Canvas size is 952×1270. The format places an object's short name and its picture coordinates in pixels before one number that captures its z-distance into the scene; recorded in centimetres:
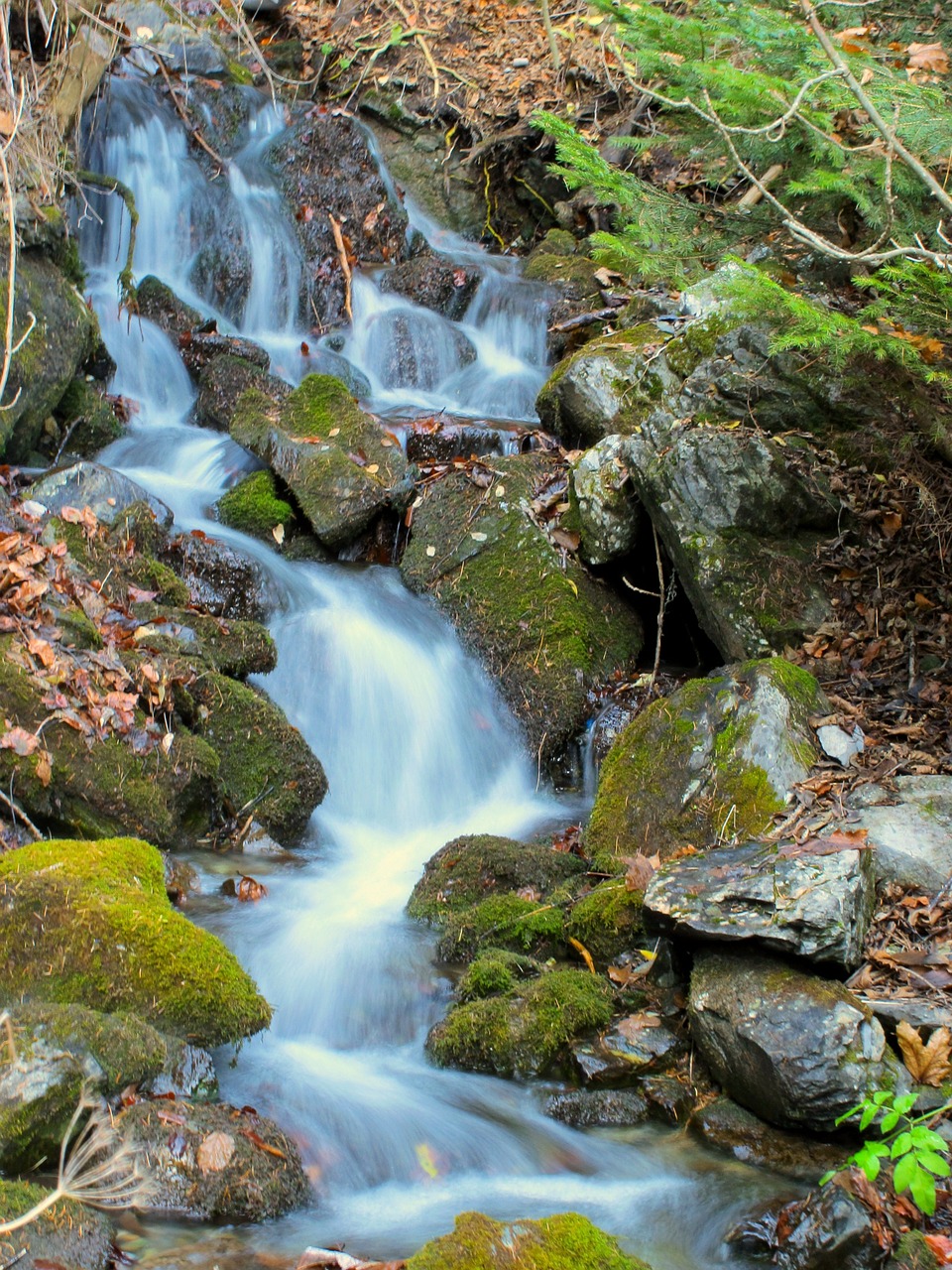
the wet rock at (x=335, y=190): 1265
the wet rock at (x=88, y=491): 688
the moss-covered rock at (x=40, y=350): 773
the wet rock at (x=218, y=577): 728
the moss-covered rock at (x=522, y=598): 713
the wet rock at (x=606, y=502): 727
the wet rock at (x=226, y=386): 962
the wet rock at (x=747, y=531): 631
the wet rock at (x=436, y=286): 1224
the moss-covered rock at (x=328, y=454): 813
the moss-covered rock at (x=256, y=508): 827
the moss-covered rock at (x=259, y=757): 591
